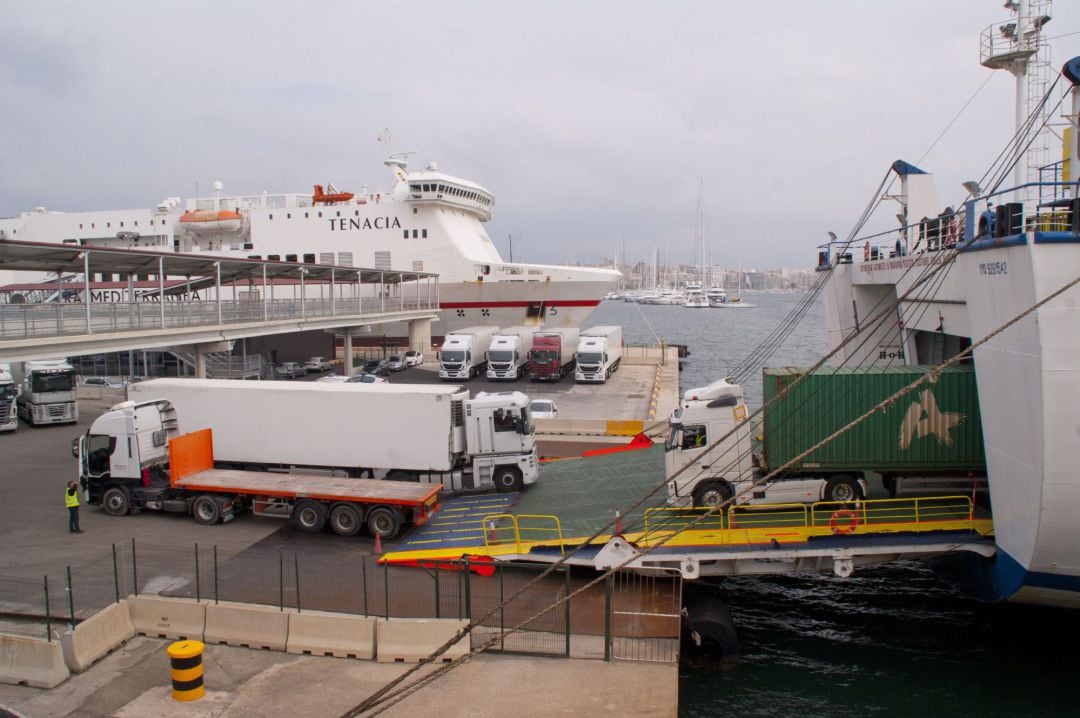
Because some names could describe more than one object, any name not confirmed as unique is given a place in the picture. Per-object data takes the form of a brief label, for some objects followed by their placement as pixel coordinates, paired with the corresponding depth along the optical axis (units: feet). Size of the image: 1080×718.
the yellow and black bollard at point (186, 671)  32.12
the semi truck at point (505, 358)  127.34
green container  45.29
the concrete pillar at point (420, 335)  158.40
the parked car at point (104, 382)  125.90
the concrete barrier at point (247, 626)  37.60
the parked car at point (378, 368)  137.39
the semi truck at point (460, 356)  126.52
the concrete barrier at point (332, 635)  36.42
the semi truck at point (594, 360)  127.03
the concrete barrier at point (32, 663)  33.91
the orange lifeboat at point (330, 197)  179.11
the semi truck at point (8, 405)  89.35
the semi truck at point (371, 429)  57.06
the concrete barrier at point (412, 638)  35.99
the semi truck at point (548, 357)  128.67
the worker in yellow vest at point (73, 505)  52.26
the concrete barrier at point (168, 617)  38.50
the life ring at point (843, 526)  41.96
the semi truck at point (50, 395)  93.86
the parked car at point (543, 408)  94.19
